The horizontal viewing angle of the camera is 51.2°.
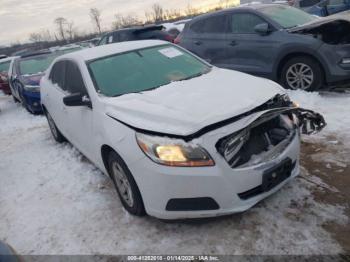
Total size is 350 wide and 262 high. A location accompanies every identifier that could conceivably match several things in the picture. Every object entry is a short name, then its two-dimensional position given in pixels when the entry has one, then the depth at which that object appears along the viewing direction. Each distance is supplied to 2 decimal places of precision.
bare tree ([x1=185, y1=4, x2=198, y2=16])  90.44
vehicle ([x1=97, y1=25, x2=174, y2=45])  12.00
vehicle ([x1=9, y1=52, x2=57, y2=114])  9.08
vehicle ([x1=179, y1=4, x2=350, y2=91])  6.18
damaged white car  2.90
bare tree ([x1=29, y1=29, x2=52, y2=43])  92.10
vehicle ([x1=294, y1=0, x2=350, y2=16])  12.29
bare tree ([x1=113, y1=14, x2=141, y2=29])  86.12
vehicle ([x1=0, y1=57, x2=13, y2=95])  14.00
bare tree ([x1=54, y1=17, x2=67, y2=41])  88.81
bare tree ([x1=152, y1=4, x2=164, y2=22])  85.95
